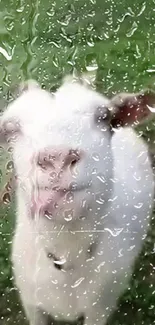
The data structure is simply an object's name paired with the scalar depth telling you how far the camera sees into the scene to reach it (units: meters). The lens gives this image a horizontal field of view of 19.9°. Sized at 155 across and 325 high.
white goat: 0.85
